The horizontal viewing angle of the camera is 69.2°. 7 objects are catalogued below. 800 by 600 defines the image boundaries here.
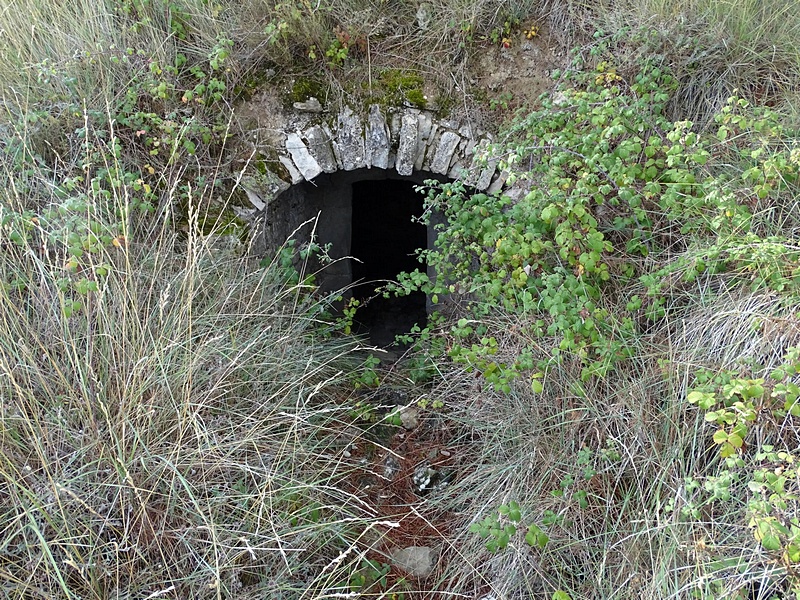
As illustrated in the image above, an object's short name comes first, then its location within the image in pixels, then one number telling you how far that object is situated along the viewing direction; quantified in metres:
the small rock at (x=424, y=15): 4.06
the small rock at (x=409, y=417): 3.80
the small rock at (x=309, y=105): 4.03
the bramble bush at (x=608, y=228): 2.57
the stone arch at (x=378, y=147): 4.04
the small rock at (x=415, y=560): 2.83
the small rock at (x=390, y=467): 3.43
